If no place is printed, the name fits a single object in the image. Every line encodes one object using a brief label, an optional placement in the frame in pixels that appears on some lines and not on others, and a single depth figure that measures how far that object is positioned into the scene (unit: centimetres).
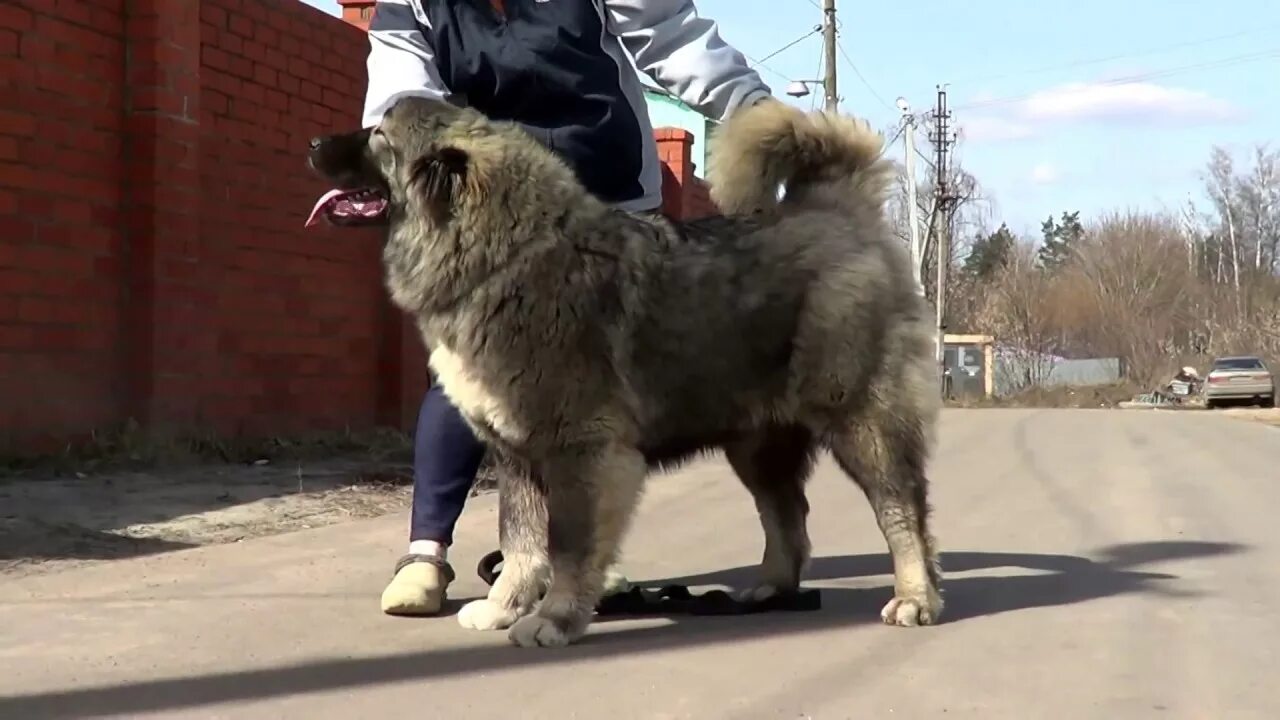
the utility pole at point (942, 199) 4862
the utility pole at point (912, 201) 3778
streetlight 3421
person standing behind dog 441
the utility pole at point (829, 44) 3588
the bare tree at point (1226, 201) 7162
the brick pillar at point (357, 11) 1142
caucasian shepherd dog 388
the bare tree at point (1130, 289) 6228
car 3978
